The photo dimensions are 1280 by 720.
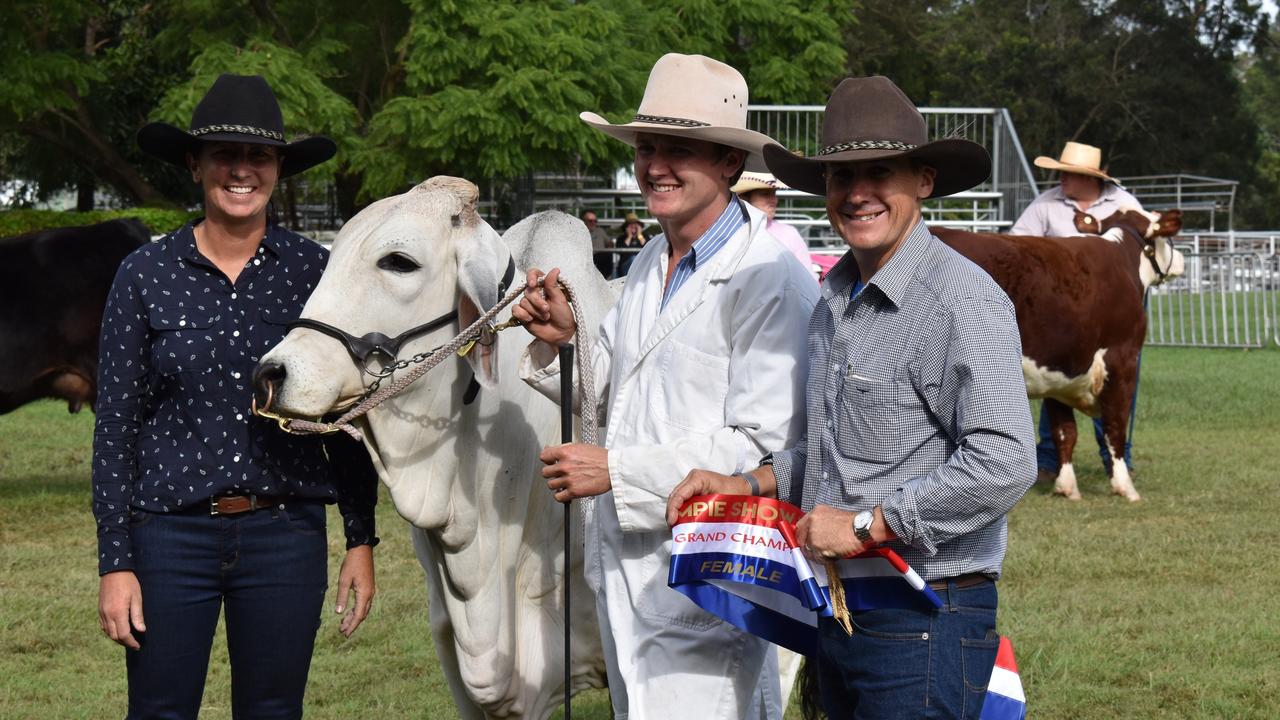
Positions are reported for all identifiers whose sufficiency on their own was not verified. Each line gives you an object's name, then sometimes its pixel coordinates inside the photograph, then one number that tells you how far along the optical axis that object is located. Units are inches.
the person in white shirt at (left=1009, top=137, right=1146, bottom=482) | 418.9
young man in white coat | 128.0
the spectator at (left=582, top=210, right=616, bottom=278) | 744.2
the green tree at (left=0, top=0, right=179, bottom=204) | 952.9
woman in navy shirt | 133.5
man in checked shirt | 109.4
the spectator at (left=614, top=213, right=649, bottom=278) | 800.3
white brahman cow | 139.9
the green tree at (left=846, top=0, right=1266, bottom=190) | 1809.8
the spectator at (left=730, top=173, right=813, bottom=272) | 294.0
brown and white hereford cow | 368.8
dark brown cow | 358.3
